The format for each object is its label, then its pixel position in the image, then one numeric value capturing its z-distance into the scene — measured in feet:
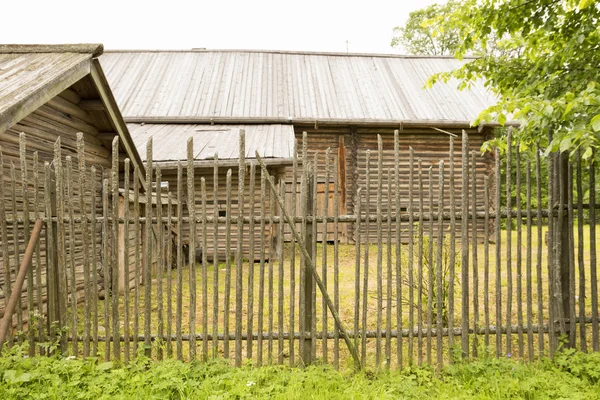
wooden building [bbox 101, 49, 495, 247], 42.83
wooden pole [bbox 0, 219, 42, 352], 10.79
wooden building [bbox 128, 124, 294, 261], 31.30
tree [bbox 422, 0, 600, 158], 11.81
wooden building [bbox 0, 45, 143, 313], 12.89
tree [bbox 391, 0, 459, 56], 85.30
